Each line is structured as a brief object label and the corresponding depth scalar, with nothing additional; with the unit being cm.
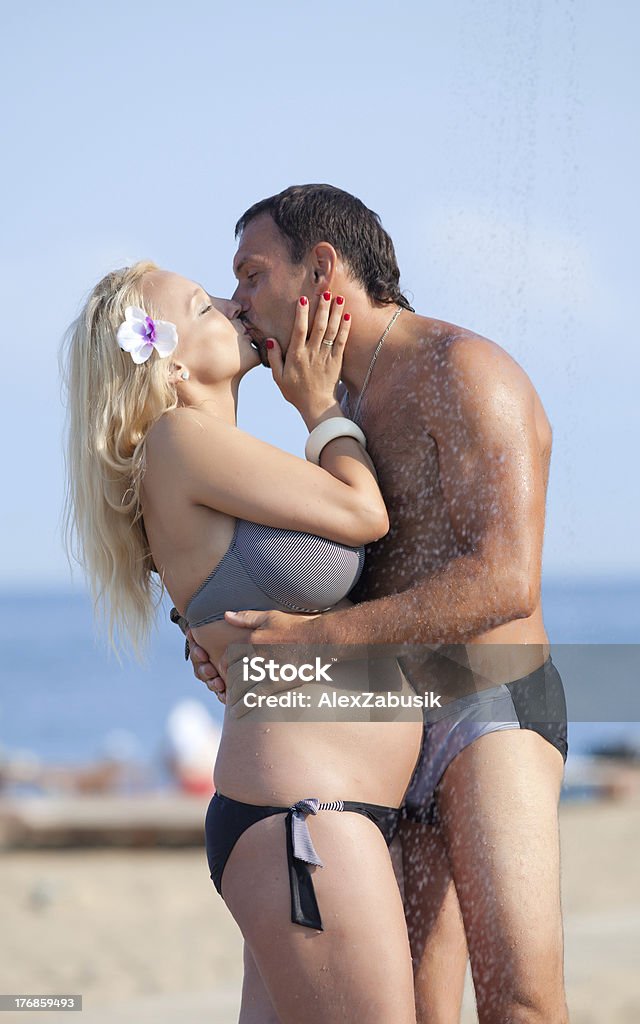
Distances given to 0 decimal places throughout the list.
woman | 530
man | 573
